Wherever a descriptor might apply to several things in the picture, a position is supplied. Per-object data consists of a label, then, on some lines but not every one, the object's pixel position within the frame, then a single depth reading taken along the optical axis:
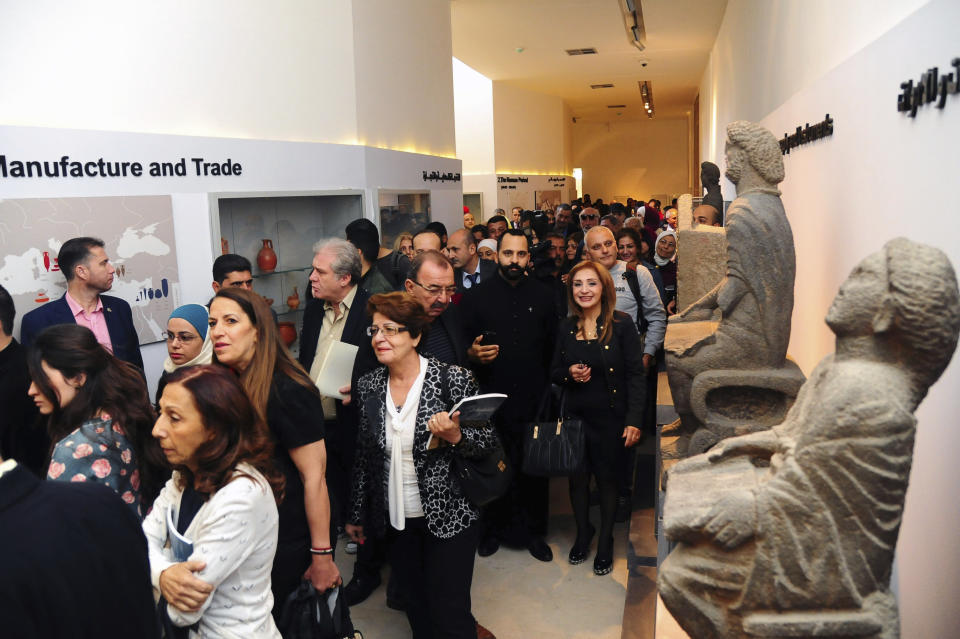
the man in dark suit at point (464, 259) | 6.66
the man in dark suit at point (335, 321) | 4.40
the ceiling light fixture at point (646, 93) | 22.05
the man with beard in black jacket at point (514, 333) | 5.07
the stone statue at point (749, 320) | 3.71
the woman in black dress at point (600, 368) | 4.78
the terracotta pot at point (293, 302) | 7.07
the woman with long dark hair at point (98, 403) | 2.88
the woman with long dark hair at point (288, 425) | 2.96
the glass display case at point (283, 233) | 6.40
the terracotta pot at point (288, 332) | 6.54
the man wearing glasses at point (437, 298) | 4.04
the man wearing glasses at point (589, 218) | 10.77
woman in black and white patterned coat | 3.28
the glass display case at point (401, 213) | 8.40
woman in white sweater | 2.35
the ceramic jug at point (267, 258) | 6.73
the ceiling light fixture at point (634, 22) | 10.57
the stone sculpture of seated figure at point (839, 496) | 1.80
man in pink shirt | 4.43
